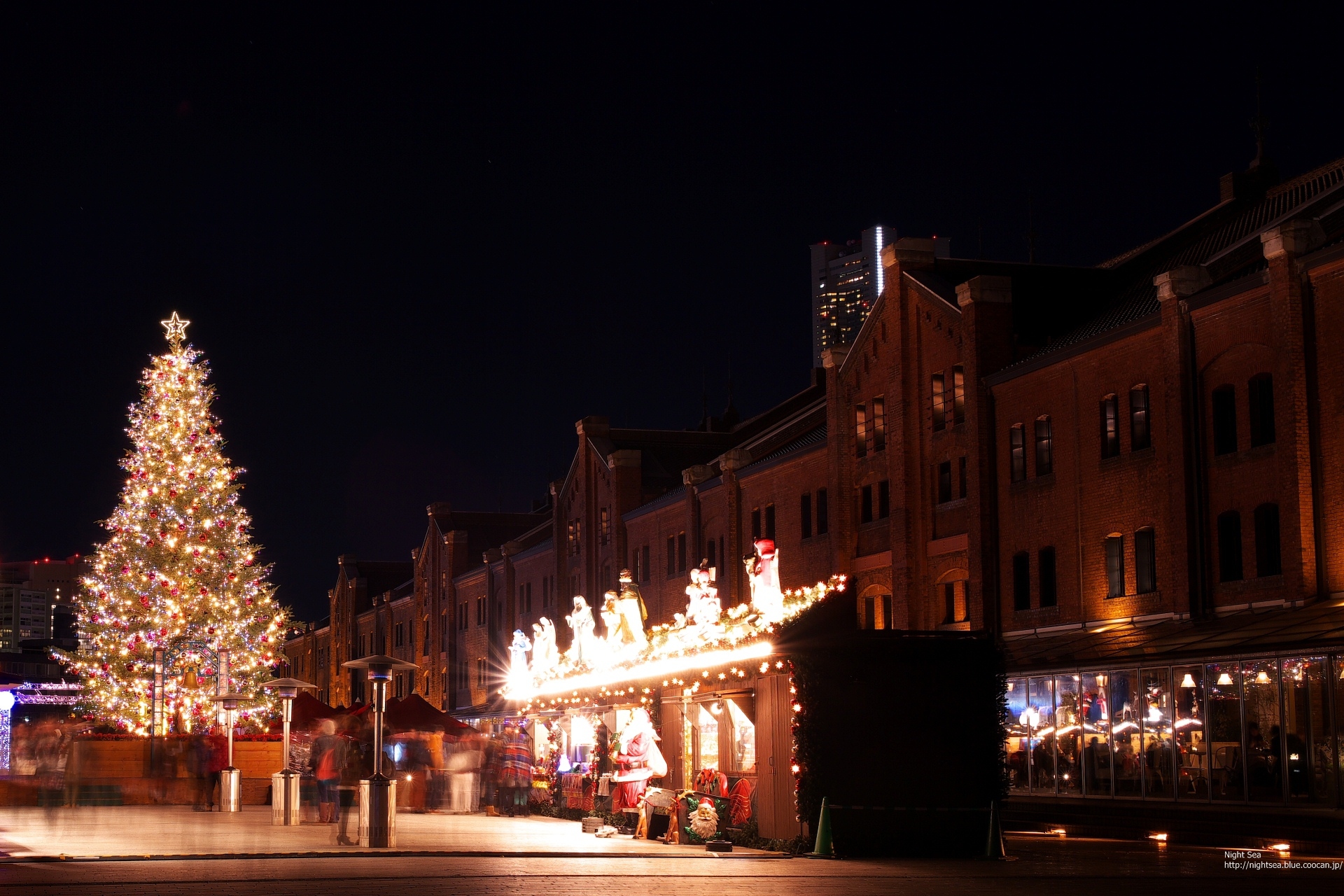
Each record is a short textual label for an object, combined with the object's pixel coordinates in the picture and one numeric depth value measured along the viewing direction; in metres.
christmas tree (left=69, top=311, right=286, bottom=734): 44.56
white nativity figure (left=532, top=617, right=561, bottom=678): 43.44
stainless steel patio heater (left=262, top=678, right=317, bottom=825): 31.61
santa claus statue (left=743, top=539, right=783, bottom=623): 26.91
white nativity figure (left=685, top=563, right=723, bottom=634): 28.72
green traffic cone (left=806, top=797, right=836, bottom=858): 22.09
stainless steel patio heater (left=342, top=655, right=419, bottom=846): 24.20
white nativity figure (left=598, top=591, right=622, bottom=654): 35.53
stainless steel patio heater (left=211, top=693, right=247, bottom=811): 37.75
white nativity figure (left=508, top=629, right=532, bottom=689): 45.38
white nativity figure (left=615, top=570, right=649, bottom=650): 34.84
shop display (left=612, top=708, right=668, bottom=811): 27.45
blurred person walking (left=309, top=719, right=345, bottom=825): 32.75
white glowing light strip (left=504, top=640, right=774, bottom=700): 24.28
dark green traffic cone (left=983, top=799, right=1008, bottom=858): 22.34
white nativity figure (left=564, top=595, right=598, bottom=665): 37.91
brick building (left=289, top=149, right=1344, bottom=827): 29.03
